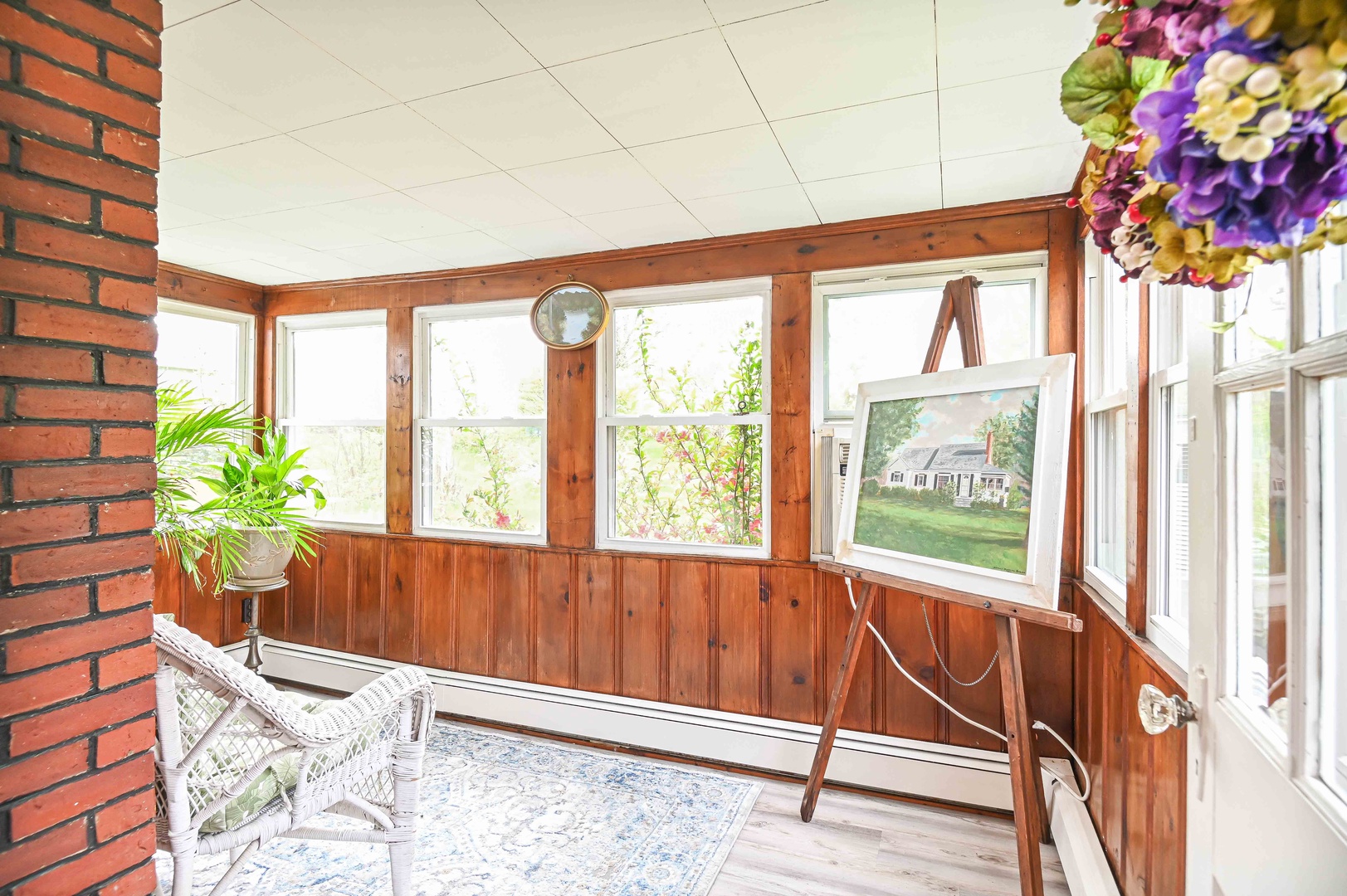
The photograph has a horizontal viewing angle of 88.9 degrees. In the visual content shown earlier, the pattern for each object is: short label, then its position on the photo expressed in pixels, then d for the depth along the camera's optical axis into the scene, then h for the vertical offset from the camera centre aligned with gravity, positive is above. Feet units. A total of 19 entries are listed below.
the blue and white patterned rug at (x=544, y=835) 7.26 -4.60
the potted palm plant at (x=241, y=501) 8.40 -0.84
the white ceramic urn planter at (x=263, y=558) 11.26 -1.85
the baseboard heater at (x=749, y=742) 7.82 -4.17
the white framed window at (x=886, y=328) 8.97 +1.66
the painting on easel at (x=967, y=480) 6.38 -0.33
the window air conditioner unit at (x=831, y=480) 9.16 -0.41
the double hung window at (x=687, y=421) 10.31 +0.42
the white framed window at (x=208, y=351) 12.14 +1.80
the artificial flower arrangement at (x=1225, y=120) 1.40 +0.71
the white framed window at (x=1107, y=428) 6.98 +0.23
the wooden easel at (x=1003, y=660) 6.32 -2.20
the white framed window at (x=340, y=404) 12.99 +0.85
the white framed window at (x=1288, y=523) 2.31 -0.29
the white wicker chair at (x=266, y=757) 5.15 -2.61
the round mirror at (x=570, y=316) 10.85 +2.13
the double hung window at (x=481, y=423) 11.73 +0.43
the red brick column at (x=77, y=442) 3.84 +0.03
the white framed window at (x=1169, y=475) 5.10 -0.20
